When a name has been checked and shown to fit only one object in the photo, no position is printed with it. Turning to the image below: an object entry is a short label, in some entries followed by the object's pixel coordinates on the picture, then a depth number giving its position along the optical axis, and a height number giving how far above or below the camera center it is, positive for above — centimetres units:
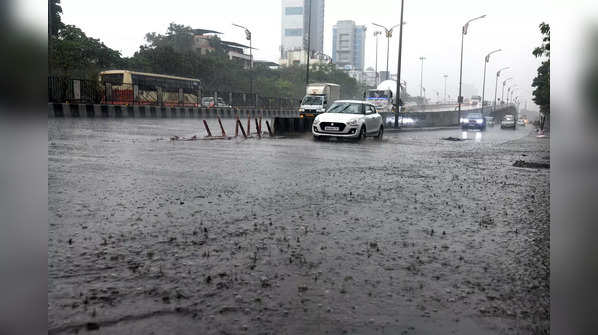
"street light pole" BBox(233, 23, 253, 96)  4859 +789
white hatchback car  1891 +9
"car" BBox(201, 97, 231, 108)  4906 +172
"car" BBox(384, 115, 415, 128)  3360 +22
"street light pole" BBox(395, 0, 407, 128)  3180 +329
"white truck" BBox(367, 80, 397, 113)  5084 +246
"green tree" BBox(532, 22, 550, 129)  4394 +316
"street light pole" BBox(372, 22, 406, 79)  3896 +665
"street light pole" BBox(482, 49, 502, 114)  6905 +869
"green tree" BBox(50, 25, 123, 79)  4756 +637
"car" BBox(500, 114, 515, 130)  5806 +52
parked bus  3425 +218
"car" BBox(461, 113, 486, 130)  4653 +36
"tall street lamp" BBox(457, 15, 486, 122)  5706 +522
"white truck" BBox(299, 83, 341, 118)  4011 +206
